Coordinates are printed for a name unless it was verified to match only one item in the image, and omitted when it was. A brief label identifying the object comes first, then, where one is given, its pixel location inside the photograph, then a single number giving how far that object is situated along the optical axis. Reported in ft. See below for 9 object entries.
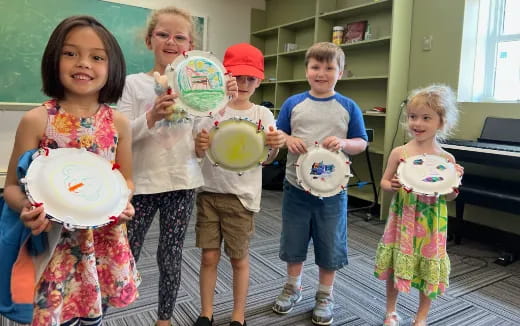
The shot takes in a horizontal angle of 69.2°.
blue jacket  2.87
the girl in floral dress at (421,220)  5.03
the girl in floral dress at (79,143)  3.06
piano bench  8.65
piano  8.63
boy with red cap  4.89
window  10.78
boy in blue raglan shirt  5.51
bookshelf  12.03
